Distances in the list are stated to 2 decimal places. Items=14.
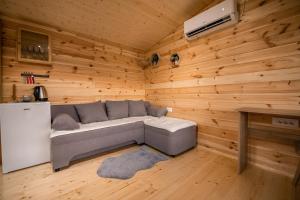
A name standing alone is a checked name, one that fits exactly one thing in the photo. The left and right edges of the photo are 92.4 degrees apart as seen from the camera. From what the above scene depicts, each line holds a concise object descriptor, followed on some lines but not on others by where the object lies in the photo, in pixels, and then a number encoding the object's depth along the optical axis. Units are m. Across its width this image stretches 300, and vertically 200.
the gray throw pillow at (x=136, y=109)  3.28
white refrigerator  1.85
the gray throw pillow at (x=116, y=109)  2.99
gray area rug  1.85
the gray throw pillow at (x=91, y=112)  2.61
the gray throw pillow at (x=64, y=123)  2.01
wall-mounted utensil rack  2.32
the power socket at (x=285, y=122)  1.71
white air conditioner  2.10
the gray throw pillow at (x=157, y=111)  3.21
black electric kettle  2.25
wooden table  1.66
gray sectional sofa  1.98
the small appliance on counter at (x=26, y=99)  2.09
